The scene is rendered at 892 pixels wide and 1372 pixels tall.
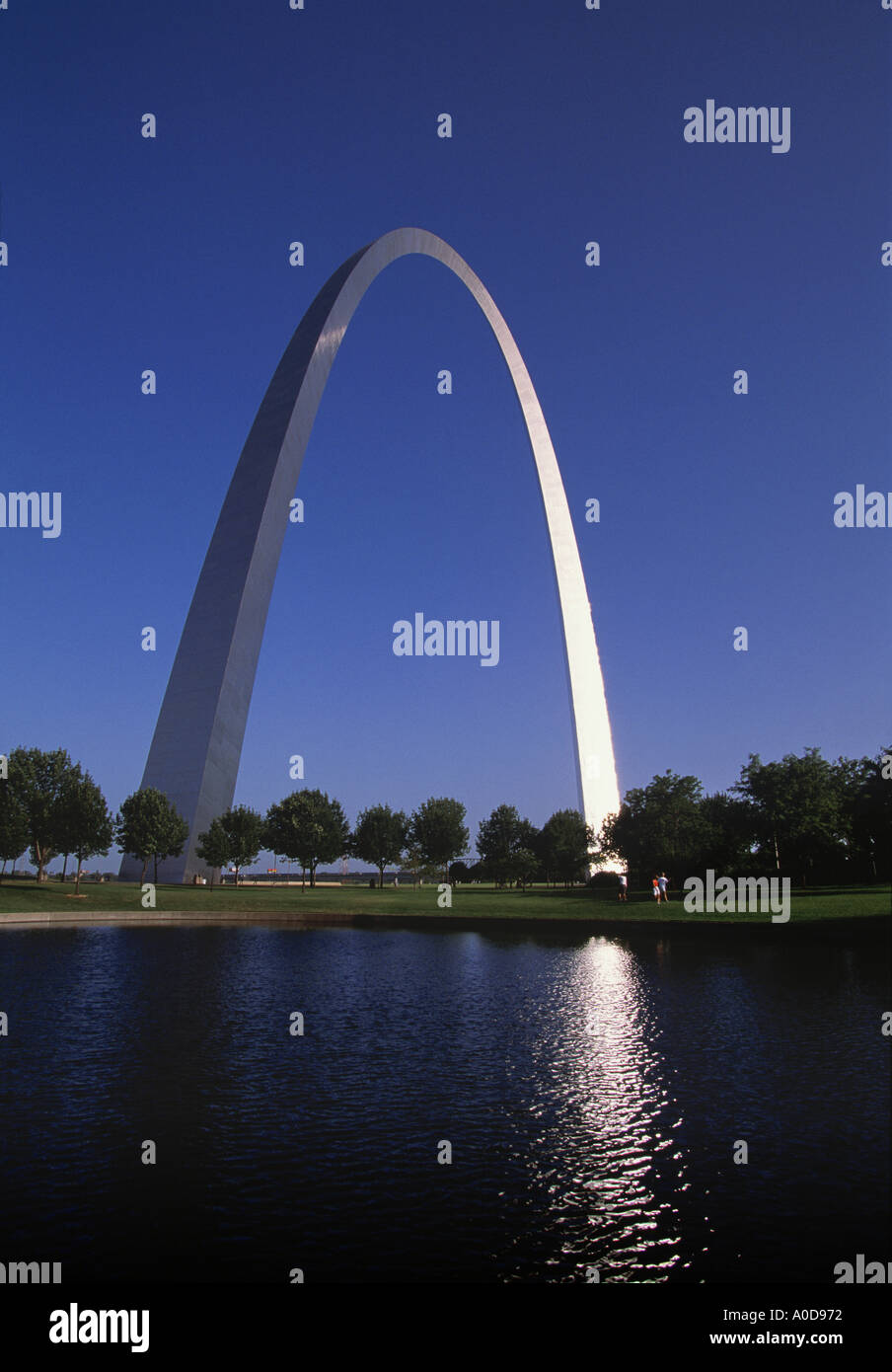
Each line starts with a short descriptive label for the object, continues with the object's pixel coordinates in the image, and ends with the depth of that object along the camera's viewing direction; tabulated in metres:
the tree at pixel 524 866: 67.19
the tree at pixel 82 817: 47.94
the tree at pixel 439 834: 71.94
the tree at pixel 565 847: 64.57
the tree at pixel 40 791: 48.88
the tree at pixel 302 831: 57.25
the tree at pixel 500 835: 79.38
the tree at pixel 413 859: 72.56
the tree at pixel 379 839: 70.62
